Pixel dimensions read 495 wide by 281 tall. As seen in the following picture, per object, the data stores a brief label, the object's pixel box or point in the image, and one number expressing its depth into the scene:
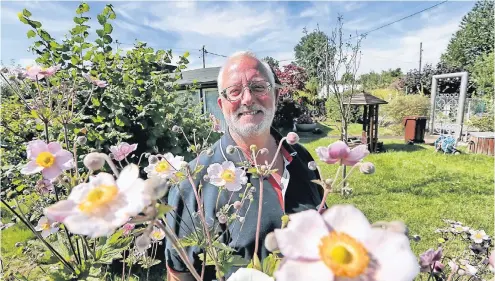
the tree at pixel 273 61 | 27.98
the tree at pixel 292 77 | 15.61
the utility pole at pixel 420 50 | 33.65
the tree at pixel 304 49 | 29.02
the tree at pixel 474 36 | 24.95
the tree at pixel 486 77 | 12.41
